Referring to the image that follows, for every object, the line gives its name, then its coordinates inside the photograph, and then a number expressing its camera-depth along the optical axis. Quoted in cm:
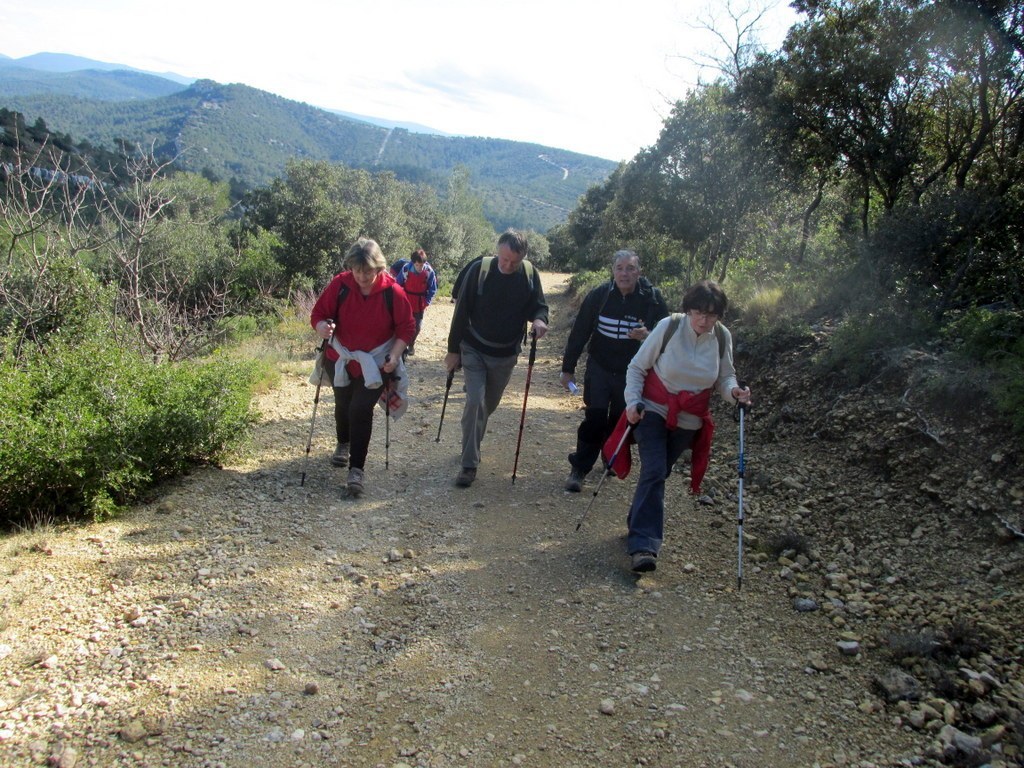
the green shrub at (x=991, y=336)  587
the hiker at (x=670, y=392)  444
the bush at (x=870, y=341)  676
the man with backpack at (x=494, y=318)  577
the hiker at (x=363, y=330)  555
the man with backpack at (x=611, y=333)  563
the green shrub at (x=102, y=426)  484
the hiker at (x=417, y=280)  1057
